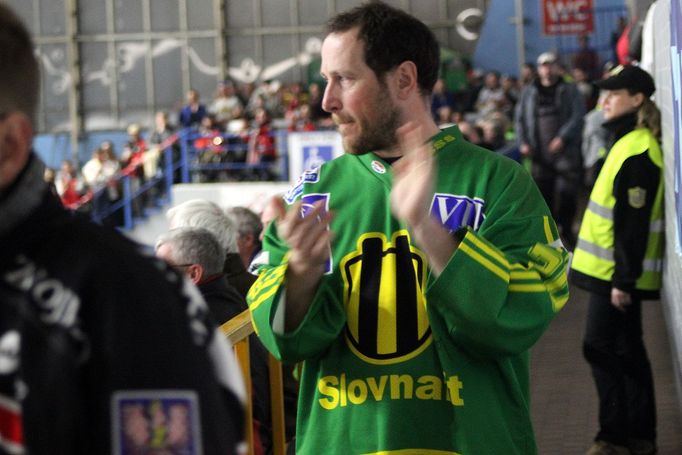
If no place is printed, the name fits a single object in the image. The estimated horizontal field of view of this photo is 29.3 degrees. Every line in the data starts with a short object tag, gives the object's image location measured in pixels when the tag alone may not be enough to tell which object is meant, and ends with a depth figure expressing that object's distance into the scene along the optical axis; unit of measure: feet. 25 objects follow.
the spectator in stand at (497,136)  46.88
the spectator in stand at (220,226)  17.81
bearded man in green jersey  8.71
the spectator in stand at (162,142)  75.10
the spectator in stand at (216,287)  14.55
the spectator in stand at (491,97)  73.95
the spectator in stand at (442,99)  78.21
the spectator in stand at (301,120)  73.15
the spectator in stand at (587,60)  74.74
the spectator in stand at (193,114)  84.07
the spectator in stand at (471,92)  82.12
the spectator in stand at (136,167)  73.87
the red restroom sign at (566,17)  69.05
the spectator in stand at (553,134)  45.88
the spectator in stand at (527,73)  70.33
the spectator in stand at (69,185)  74.74
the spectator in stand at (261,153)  68.64
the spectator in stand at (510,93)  74.13
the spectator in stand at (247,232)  21.76
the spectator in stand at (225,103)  85.15
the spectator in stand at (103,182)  73.77
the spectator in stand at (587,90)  66.85
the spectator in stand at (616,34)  70.92
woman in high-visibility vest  19.93
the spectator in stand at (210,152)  69.87
